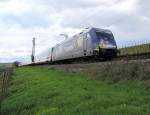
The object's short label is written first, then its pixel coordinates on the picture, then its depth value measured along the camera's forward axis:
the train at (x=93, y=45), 10.96
